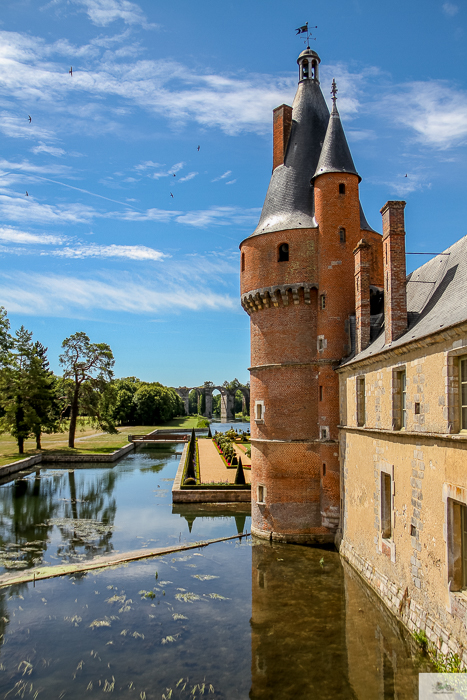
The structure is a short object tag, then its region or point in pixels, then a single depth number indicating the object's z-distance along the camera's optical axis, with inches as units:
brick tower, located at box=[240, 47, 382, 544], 798.5
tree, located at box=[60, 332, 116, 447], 1988.2
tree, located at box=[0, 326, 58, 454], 1758.1
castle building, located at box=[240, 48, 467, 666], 418.9
